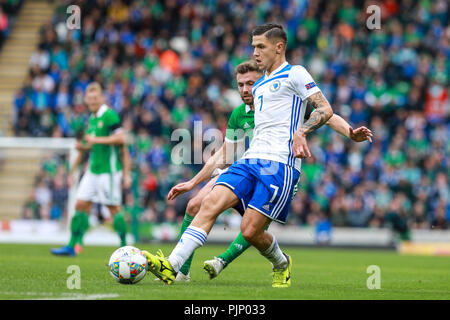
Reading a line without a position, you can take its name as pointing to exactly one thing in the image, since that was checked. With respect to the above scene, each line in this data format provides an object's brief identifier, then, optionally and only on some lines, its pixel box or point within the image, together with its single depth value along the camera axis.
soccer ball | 14.11
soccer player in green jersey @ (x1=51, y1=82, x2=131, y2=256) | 25.37
